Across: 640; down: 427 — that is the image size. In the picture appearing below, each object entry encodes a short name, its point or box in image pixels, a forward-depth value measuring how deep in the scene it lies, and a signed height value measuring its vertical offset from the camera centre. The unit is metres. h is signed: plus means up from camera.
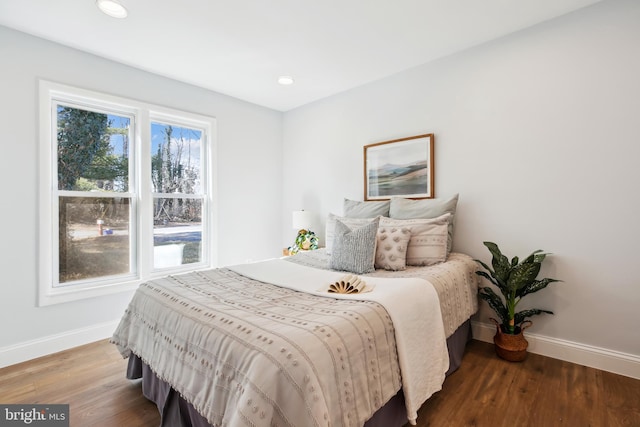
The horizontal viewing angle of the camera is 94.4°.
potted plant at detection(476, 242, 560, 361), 2.18 -0.64
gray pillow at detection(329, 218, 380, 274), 2.27 -0.30
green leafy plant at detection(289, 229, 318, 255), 3.72 -0.39
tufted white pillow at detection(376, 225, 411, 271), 2.33 -0.30
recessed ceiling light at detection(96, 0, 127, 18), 2.04 +1.44
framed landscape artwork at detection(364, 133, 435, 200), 2.96 +0.45
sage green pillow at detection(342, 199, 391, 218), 3.01 +0.02
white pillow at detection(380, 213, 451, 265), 2.40 -0.25
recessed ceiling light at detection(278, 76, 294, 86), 3.25 +1.46
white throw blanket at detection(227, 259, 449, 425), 1.44 -0.61
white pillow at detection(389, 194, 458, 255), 2.65 +0.02
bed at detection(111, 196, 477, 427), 1.04 -0.59
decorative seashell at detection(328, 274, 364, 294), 1.69 -0.44
